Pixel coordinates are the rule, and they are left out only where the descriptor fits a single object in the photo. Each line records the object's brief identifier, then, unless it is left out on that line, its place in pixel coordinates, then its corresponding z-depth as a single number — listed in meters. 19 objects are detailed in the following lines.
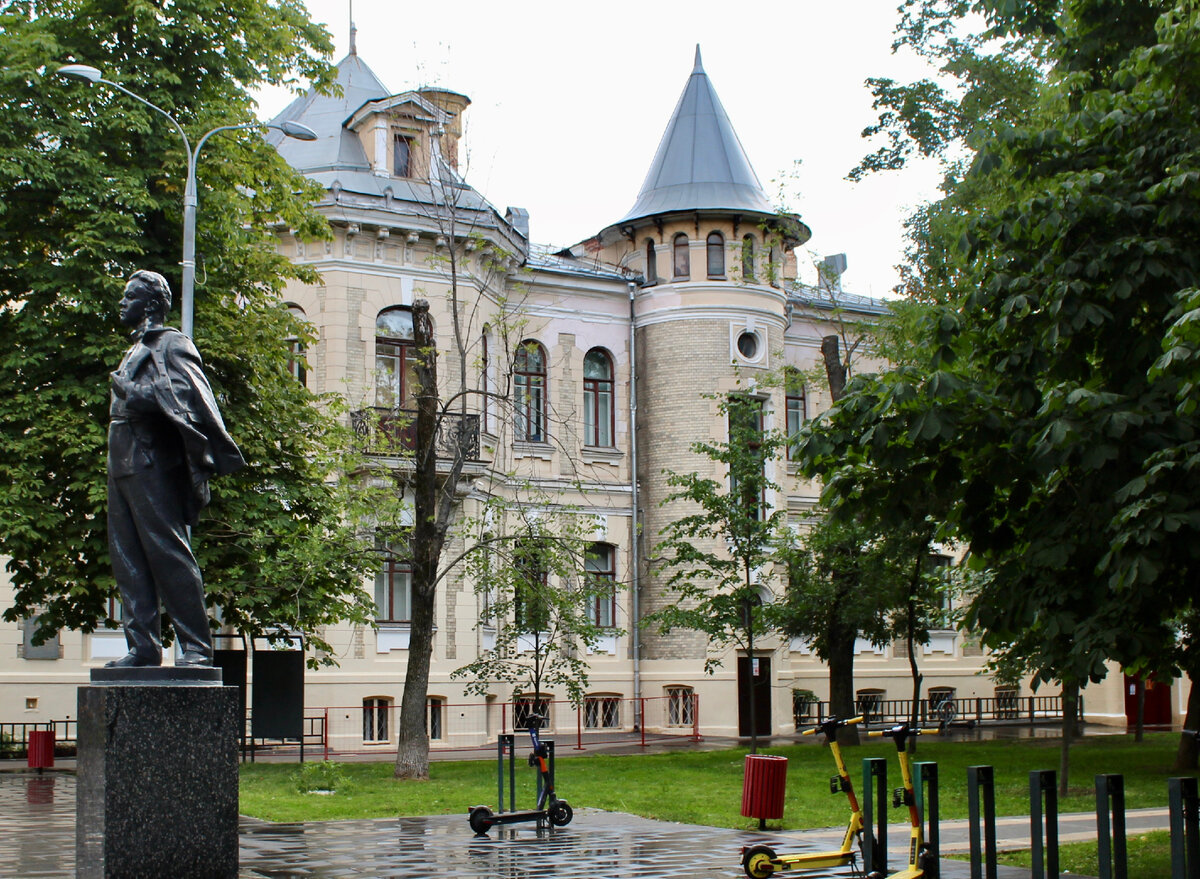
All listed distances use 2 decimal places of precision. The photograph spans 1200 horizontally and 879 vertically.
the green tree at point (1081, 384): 9.20
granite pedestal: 7.95
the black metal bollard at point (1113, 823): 8.70
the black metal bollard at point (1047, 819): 9.35
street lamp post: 18.16
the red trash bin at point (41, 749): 22.17
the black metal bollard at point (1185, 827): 8.01
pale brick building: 30.70
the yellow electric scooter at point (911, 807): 9.56
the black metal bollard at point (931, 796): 9.79
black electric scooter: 13.98
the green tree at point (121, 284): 21.09
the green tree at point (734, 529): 25.00
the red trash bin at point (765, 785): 13.45
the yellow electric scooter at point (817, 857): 10.74
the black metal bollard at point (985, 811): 9.76
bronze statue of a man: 8.65
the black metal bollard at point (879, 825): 10.88
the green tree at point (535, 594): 23.03
